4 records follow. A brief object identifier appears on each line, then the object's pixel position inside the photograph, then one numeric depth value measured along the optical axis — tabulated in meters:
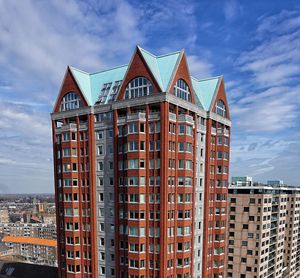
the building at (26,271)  88.38
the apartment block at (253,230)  81.62
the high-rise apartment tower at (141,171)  44.72
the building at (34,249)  182.24
